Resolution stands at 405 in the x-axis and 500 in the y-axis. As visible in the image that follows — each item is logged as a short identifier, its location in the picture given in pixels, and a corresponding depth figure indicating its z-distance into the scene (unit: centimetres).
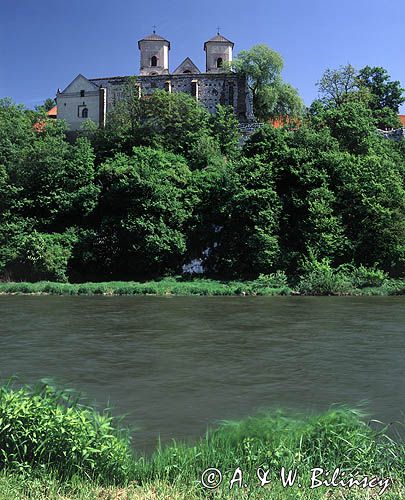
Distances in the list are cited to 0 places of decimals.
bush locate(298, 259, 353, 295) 3131
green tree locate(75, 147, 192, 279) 3778
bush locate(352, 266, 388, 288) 3262
